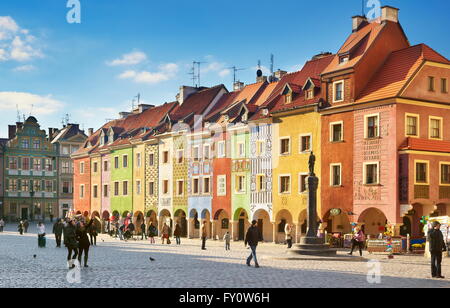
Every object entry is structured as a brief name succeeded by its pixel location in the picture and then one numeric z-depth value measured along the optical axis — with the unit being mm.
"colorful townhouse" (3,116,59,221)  89875
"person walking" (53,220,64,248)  37312
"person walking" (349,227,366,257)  31625
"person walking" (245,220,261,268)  23994
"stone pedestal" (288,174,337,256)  28594
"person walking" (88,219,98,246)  37422
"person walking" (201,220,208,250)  35550
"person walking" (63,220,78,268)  22734
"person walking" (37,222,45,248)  37019
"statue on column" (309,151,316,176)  29953
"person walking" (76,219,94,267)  22500
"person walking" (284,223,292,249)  35344
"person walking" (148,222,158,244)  43625
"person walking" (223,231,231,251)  35906
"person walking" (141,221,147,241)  50281
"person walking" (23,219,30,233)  62134
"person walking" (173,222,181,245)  41825
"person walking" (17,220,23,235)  57531
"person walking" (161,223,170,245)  42719
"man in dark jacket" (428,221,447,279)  19594
